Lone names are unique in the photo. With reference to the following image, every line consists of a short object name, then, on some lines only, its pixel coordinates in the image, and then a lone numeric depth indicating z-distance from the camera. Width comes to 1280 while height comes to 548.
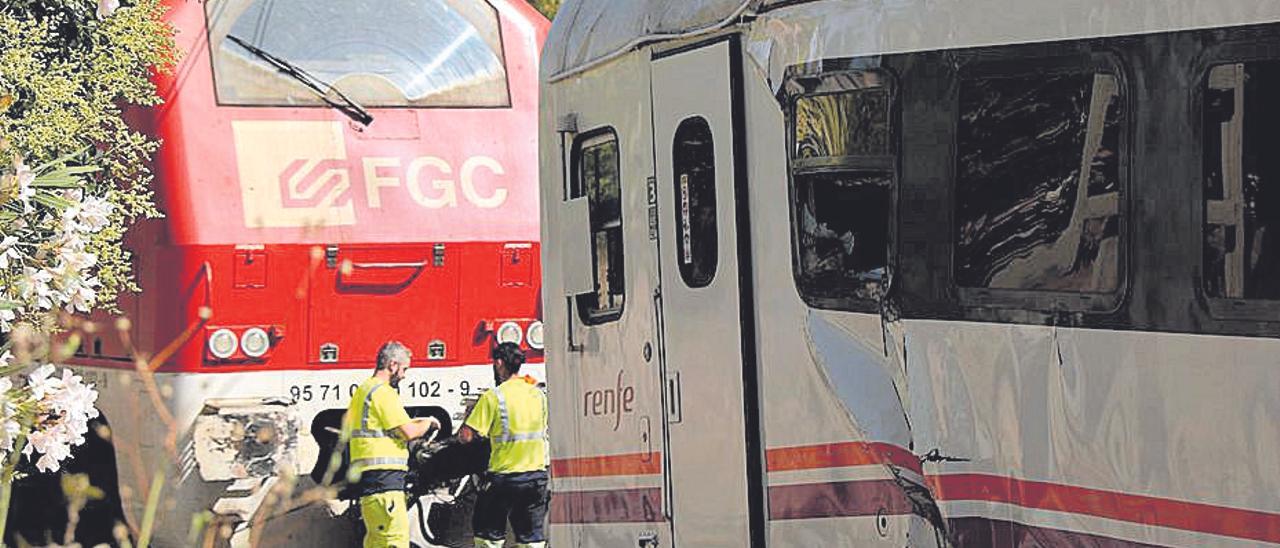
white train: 8.16
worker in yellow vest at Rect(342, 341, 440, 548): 19.62
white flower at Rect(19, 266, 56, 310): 7.96
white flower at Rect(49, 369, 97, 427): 7.41
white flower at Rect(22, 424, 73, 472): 7.54
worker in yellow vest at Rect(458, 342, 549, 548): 20.06
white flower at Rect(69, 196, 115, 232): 8.15
